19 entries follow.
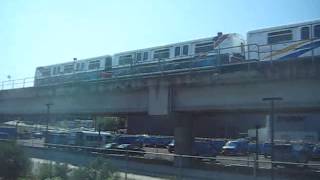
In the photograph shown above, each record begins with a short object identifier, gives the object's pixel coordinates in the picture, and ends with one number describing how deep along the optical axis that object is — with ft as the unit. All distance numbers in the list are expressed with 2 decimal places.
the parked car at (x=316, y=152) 141.31
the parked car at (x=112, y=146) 134.96
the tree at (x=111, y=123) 348.59
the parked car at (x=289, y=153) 109.81
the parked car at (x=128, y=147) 137.67
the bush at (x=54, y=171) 56.24
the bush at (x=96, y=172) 50.62
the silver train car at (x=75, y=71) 142.45
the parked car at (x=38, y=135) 241.59
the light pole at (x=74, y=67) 154.59
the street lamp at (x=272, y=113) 75.43
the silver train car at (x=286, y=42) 90.38
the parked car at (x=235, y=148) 163.54
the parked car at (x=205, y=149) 141.06
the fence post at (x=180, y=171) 60.93
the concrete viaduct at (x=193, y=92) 82.43
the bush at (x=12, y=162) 64.34
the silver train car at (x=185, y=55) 104.10
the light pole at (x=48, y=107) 134.92
